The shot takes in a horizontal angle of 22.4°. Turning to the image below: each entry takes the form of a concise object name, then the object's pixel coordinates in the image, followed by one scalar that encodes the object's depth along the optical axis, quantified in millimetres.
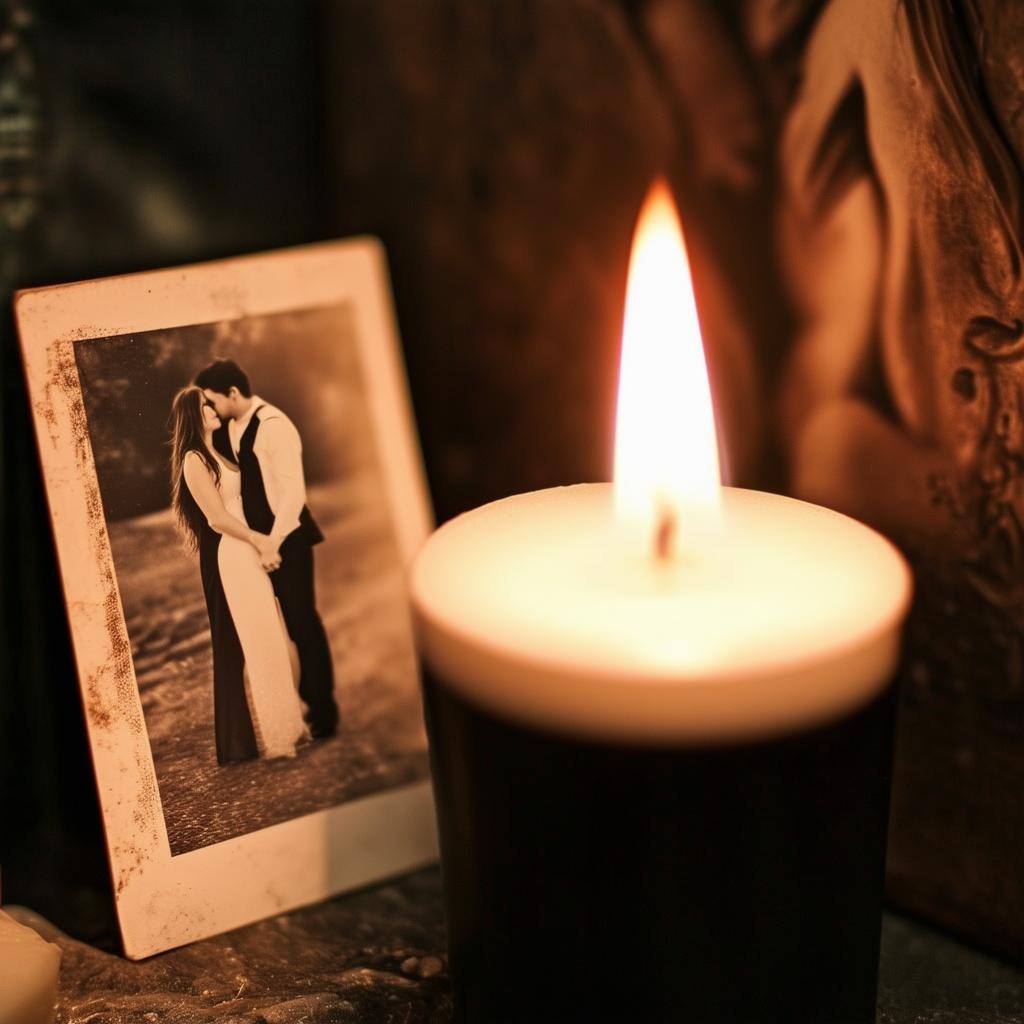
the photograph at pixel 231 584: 360
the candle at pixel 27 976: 332
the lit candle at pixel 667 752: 308
